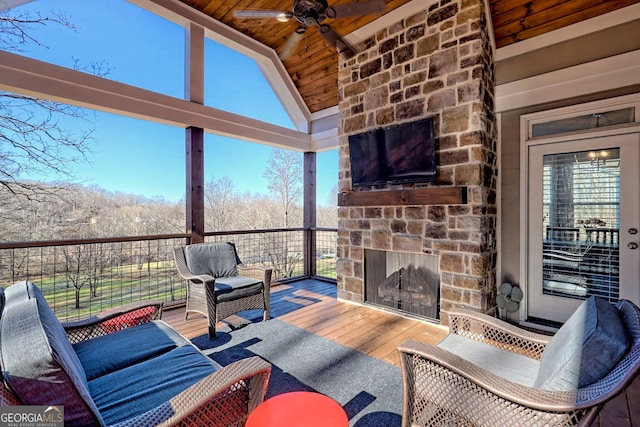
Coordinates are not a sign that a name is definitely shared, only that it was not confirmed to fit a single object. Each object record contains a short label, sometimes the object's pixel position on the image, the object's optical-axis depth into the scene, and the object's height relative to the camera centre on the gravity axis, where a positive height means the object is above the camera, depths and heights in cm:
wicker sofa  94 -78
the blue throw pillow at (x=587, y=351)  113 -56
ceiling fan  256 +180
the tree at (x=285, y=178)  714 +84
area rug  198 -128
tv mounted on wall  345 +73
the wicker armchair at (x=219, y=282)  307 -79
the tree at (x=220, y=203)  648 +23
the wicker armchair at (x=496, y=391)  107 -77
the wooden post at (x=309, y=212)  575 +2
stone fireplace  318 +75
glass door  297 -13
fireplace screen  357 -90
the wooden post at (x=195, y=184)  411 +41
